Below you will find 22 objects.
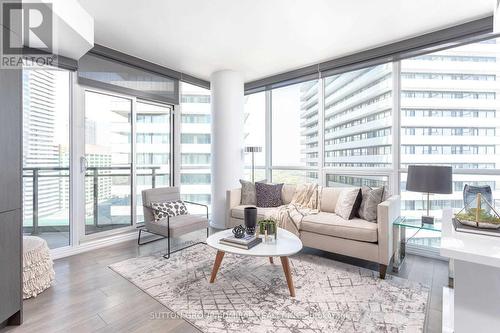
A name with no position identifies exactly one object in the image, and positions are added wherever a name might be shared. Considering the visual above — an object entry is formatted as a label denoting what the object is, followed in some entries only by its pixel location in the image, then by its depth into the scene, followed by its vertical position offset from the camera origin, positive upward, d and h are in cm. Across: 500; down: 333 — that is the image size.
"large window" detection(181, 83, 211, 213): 471 +43
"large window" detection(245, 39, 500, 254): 284 +55
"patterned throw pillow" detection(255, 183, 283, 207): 380 -45
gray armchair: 303 -71
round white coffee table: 211 -72
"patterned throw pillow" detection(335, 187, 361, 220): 293 -45
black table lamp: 237 -14
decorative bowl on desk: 133 -29
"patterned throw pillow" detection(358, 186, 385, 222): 281 -42
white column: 430 +53
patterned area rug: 180 -111
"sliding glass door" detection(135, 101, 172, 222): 398 +32
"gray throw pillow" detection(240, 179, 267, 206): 392 -44
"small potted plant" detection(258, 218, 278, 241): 244 -60
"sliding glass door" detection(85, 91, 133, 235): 342 +6
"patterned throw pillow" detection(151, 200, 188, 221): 330 -59
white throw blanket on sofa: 309 -58
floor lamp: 430 +29
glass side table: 243 -71
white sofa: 244 -72
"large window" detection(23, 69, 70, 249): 293 +14
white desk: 111 -57
